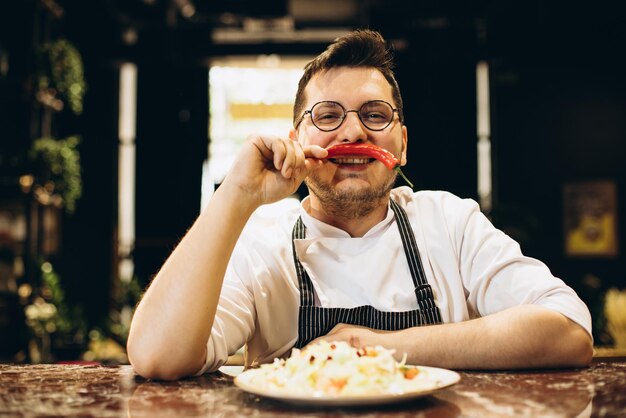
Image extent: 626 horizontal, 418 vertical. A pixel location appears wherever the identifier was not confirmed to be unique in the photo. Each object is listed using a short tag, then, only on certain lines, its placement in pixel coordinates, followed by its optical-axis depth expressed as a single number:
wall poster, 6.40
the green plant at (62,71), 4.18
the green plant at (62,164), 4.09
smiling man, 1.33
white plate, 0.90
